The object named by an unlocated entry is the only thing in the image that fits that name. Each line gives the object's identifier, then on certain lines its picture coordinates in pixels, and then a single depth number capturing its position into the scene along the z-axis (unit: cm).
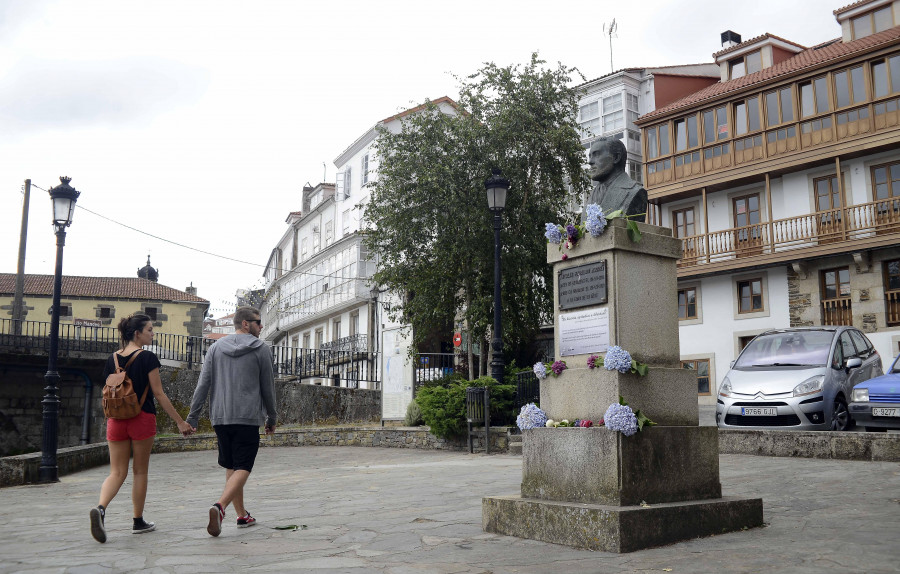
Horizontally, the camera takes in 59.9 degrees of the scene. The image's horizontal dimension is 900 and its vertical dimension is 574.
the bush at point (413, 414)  1714
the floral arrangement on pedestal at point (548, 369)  598
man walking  601
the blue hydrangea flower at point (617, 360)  545
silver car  1084
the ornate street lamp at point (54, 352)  1129
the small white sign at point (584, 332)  575
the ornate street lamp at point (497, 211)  1391
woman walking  585
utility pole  3412
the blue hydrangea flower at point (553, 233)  622
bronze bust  624
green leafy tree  2114
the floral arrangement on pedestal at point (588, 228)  583
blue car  1022
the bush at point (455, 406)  1397
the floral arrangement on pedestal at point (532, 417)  586
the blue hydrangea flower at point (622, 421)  521
